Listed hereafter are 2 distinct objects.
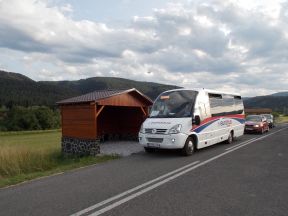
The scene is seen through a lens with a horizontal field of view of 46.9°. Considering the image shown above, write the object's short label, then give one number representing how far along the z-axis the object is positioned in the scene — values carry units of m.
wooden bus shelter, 16.78
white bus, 12.55
